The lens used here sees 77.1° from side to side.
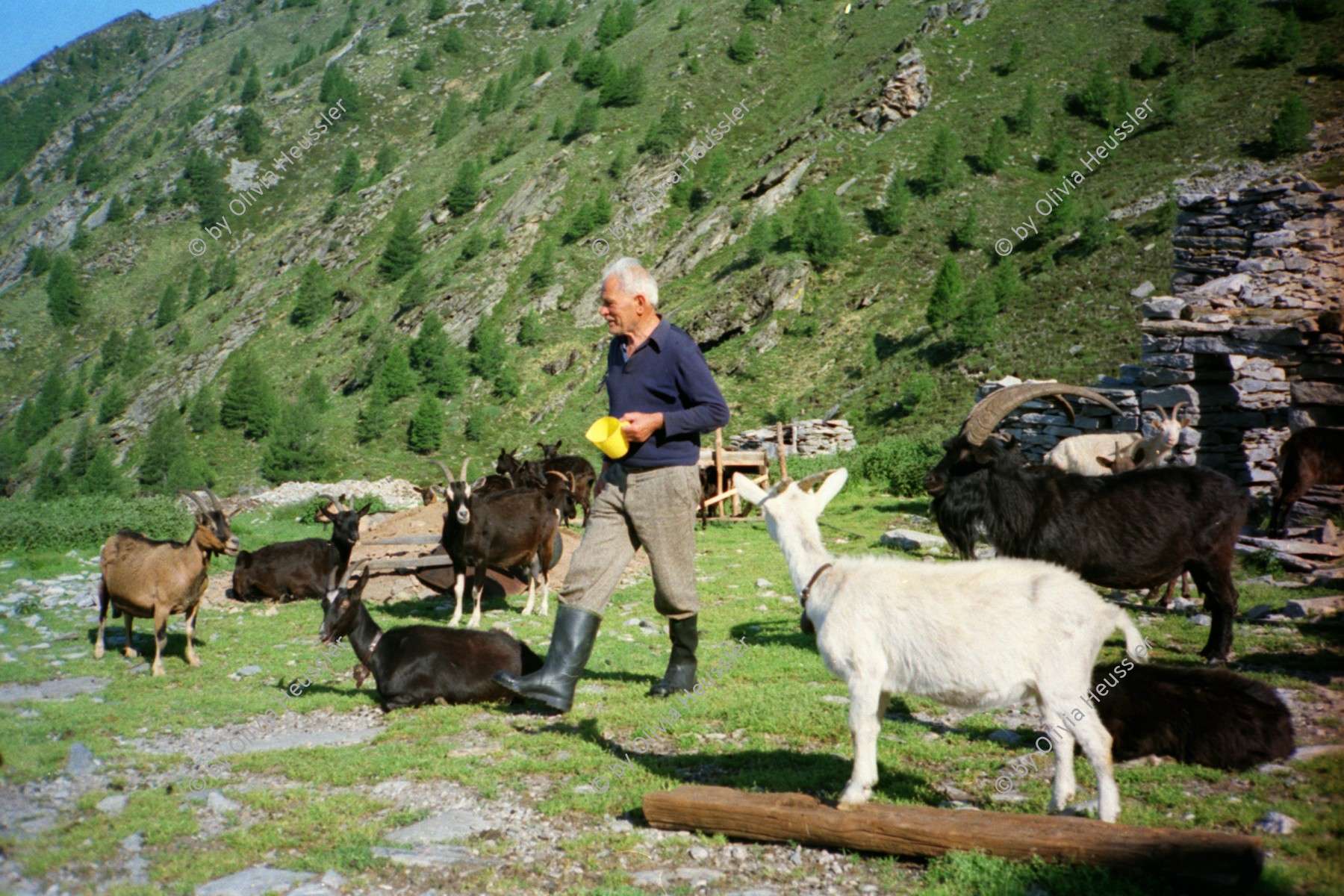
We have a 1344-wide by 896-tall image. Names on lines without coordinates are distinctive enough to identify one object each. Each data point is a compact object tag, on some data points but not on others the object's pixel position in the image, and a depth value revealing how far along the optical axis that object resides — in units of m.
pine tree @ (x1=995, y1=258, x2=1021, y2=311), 38.22
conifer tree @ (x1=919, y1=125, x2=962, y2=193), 48.97
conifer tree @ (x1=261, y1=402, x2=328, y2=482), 54.97
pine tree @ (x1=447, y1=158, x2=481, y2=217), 80.19
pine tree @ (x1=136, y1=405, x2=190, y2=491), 60.59
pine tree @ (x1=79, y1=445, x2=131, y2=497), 59.19
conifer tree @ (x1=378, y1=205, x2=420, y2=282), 78.38
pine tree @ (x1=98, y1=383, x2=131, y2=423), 78.56
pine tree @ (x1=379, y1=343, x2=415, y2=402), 60.72
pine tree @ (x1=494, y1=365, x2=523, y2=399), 57.44
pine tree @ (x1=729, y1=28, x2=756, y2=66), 77.38
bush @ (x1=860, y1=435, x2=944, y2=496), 20.69
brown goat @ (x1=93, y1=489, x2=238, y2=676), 8.20
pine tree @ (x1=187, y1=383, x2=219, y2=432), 67.56
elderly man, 4.94
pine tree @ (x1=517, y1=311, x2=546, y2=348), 60.16
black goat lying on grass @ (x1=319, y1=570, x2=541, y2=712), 6.46
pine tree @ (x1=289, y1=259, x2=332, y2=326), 79.44
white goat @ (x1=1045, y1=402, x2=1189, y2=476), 11.63
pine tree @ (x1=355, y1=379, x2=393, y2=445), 58.06
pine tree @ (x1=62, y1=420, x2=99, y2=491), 66.19
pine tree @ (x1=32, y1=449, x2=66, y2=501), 61.66
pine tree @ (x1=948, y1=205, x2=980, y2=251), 44.94
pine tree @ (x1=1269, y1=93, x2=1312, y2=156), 34.03
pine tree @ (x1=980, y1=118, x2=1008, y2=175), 48.34
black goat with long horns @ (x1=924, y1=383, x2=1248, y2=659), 6.92
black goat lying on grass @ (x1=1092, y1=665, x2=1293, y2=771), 4.38
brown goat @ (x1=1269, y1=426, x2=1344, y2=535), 10.91
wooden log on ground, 2.80
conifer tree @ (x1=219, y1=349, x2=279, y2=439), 65.94
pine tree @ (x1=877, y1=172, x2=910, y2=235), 48.91
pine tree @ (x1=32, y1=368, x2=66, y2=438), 82.31
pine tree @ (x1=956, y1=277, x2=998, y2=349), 36.59
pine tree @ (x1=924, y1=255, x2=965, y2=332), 38.75
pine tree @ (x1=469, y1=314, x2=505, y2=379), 59.78
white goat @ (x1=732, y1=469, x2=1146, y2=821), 3.64
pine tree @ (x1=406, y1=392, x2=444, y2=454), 55.88
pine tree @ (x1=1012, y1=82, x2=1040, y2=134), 49.44
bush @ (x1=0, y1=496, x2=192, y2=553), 13.91
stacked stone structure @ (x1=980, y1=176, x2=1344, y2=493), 12.55
